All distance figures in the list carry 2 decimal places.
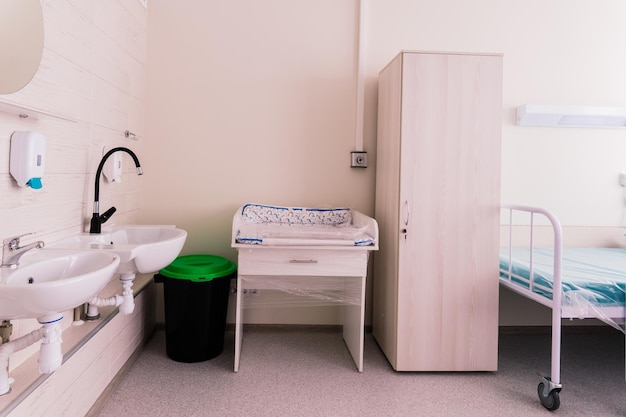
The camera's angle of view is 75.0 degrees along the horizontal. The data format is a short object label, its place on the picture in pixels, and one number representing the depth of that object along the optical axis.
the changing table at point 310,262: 2.10
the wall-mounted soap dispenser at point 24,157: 1.32
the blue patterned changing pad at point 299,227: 2.09
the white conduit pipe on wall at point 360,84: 2.68
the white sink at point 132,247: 1.57
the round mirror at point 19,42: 1.20
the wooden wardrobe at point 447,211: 2.18
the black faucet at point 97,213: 1.85
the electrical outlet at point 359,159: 2.69
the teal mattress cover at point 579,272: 1.90
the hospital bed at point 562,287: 1.88
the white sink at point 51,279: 0.98
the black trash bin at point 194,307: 2.22
